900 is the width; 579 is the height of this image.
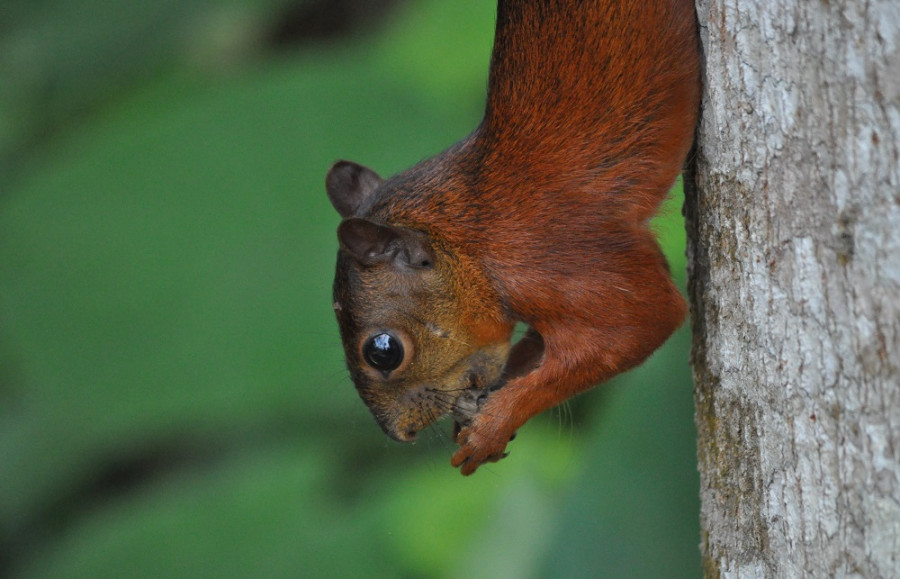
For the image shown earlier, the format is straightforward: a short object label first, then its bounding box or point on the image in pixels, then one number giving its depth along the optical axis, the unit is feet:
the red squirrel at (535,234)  8.92
